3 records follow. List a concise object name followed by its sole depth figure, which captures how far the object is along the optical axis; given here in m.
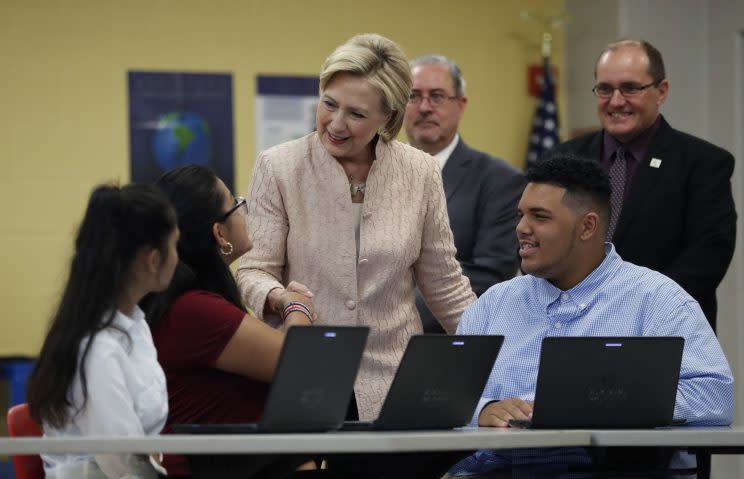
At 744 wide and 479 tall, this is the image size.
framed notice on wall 12.48
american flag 12.92
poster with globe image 12.12
